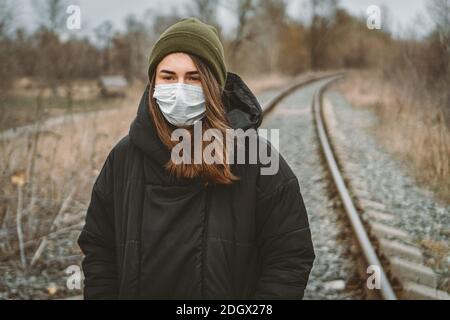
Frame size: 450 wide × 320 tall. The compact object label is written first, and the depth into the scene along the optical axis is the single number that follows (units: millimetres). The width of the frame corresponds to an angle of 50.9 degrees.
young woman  1701
